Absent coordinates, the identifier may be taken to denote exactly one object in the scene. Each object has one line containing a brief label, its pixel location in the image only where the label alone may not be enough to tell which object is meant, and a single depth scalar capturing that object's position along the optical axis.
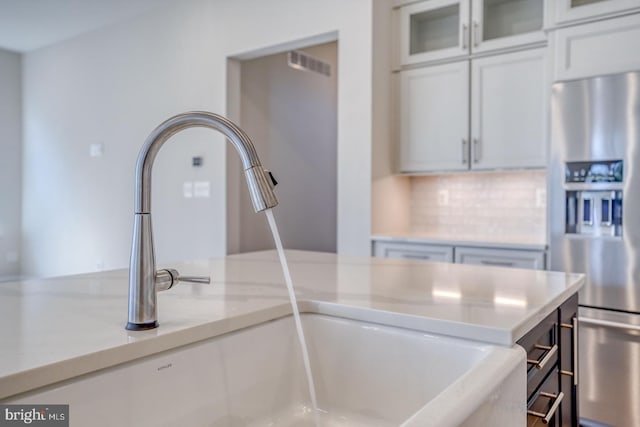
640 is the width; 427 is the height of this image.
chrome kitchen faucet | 0.79
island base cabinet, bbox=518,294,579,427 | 0.99
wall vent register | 4.80
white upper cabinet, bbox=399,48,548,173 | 2.94
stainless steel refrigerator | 2.35
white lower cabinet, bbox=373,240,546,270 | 2.72
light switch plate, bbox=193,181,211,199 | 4.14
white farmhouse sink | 0.70
